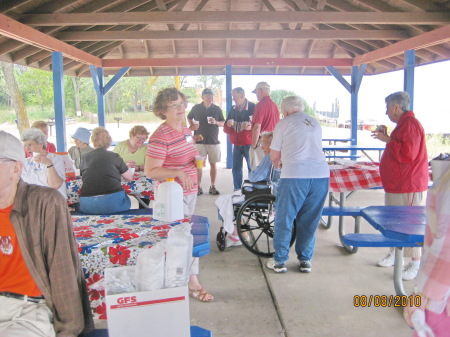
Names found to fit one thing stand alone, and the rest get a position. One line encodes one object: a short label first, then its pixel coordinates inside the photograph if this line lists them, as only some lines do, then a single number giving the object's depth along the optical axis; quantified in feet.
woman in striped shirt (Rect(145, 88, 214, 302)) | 7.98
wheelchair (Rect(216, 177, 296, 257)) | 12.66
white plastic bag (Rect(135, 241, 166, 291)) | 4.62
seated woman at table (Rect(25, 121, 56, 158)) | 15.20
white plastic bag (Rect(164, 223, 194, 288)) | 4.72
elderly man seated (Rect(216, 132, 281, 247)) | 12.84
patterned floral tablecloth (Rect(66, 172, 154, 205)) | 12.03
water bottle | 6.88
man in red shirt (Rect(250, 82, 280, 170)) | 17.65
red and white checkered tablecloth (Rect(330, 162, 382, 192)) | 13.08
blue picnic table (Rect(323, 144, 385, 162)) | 21.94
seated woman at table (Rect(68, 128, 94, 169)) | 14.26
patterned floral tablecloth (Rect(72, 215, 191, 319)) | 5.76
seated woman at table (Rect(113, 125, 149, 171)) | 14.80
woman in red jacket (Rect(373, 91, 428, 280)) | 10.47
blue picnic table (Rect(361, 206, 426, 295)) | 7.36
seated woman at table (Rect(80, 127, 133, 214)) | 10.57
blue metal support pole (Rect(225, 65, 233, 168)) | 32.68
